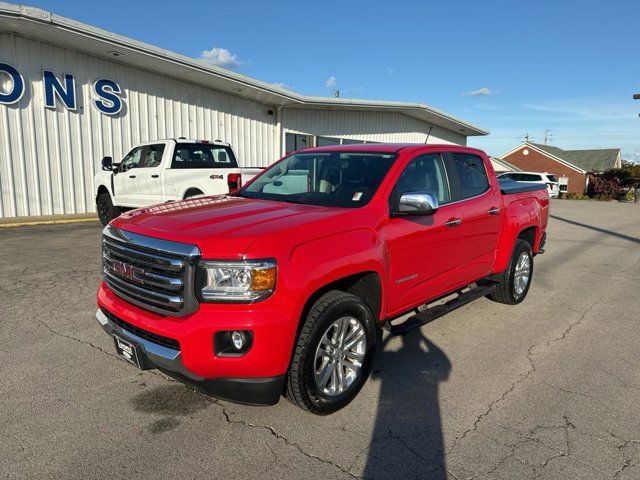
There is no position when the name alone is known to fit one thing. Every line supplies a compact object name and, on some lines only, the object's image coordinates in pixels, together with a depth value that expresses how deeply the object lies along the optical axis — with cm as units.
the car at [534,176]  2782
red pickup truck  269
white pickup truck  916
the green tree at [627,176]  3975
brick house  4941
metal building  1123
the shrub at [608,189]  4059
